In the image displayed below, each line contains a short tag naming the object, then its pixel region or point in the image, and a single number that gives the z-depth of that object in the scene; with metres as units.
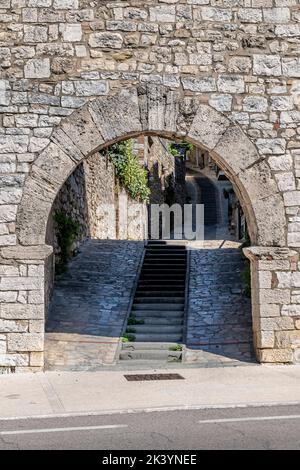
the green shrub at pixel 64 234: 11.48
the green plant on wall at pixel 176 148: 30.21
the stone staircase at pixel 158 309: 8.13
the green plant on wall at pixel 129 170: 17.60
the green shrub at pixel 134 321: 9.25
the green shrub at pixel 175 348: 8.21
